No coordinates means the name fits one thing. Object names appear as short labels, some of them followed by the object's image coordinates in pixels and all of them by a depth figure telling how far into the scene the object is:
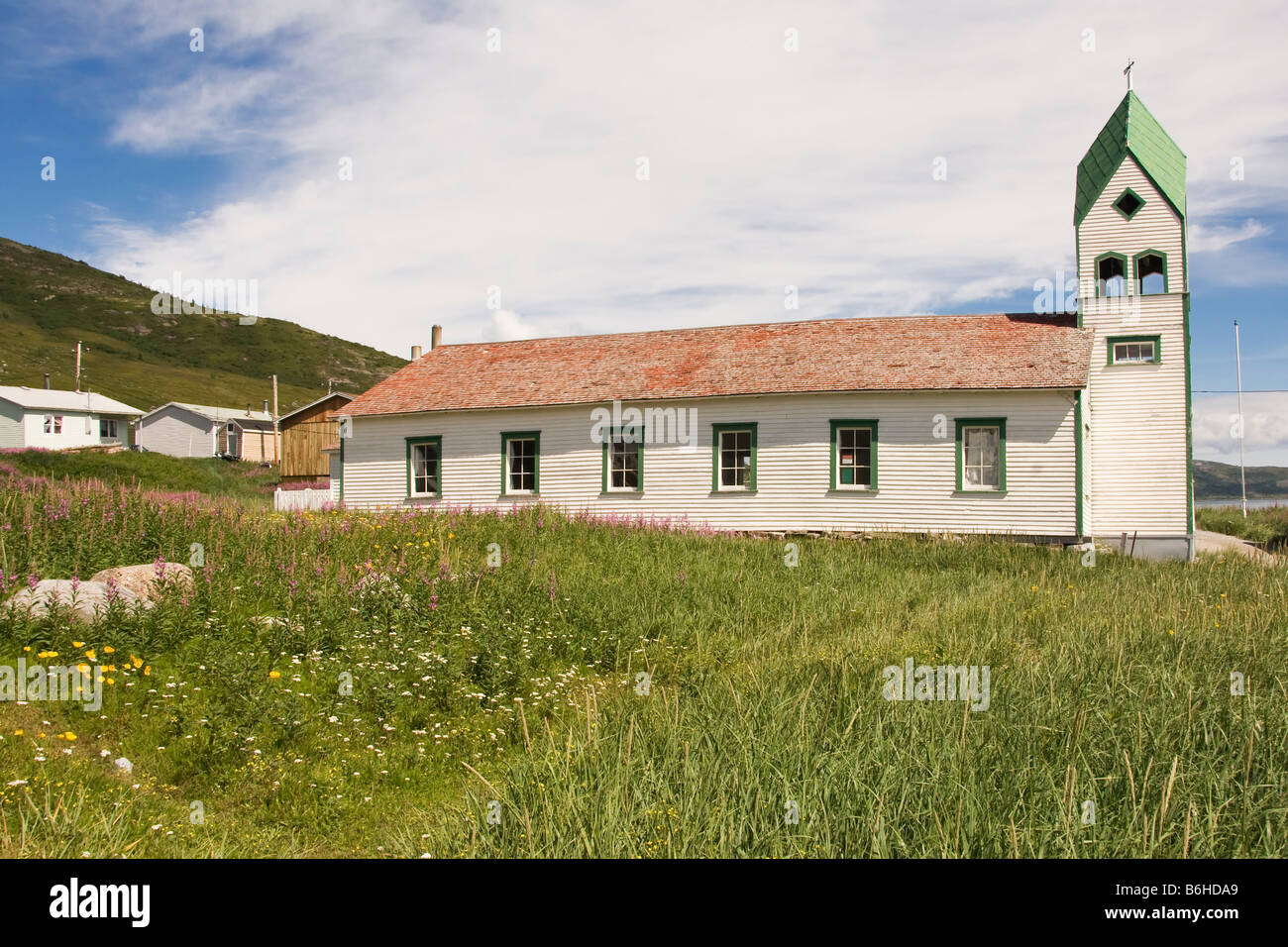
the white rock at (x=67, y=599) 7.45
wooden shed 46.03
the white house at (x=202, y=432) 59.62
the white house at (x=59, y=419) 54.88
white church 20.44
